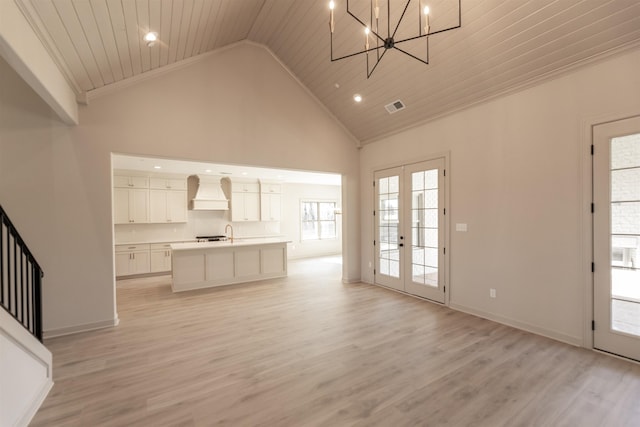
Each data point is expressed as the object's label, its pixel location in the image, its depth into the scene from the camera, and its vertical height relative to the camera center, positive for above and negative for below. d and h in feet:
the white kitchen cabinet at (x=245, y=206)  28.53 +0.27
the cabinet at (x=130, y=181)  22.72 +2.36
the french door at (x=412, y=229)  15.30 -1.24
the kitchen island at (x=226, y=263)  18.56 -3.80
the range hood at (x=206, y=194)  26.27 +1.47
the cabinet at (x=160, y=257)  23.49 -3.99
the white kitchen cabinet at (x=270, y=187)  30.01 +2.36
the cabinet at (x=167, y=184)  24.21 +2.30
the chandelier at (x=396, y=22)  10.83 +7.71
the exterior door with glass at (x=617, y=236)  9.27 -1.03
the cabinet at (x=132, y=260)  22.24 -3.99
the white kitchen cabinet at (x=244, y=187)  28.53 +2.32
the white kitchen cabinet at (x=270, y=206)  30.07 +0.32
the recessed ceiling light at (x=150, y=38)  10.49 +6.52
